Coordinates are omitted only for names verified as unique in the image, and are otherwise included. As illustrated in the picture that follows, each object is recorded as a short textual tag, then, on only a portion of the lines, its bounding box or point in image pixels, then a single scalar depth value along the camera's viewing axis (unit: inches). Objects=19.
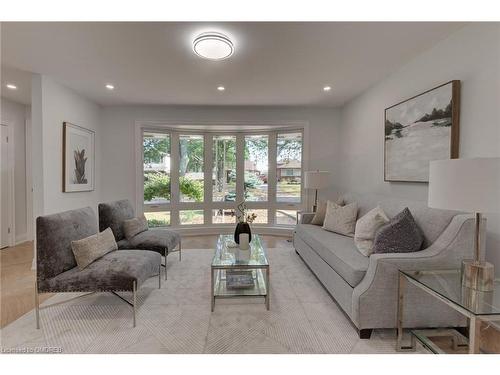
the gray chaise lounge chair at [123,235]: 110.7
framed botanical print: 135.8
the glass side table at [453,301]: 47.1
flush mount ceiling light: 83.7
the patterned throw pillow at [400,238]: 75.3
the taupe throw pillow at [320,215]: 140.8
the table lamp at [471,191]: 50.0
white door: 154.3
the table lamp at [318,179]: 159.2
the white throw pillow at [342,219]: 118.9
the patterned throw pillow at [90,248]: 80.4
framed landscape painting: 84.9
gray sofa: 68.6
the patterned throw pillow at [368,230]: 89.6
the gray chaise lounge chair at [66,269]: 74.7
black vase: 109.0
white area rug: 66.8
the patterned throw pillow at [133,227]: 116.9
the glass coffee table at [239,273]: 85.3
